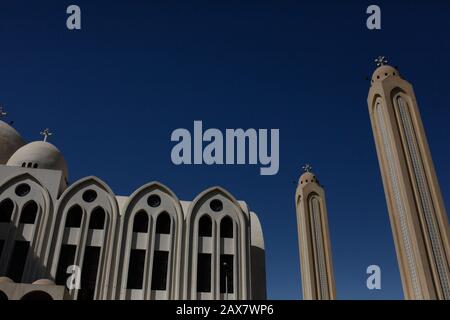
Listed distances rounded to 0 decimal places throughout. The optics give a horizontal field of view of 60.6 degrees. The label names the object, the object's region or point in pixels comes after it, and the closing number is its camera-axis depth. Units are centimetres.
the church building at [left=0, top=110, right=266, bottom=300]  2369
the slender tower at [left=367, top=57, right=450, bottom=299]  2264
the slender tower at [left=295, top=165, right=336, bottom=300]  3719
